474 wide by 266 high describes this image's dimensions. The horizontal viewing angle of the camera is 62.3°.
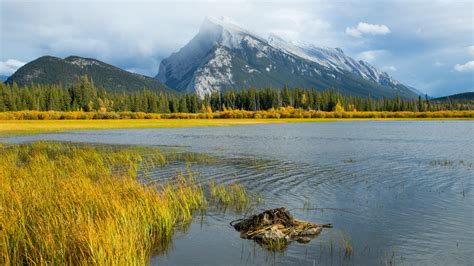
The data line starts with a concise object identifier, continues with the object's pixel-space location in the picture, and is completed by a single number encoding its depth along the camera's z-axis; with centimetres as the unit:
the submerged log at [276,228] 1277
